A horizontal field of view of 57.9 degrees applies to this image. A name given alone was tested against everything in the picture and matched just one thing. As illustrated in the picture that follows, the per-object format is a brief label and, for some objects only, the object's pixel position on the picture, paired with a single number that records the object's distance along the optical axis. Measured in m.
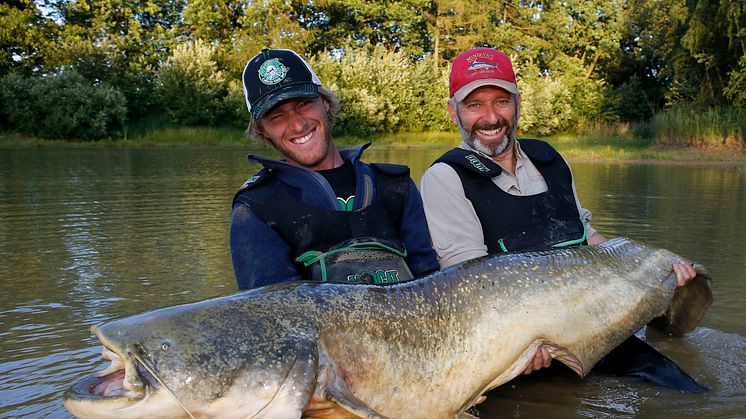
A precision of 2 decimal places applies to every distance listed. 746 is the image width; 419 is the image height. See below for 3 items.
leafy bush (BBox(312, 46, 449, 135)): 32.88
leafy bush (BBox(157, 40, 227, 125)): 31.31
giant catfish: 2.15
